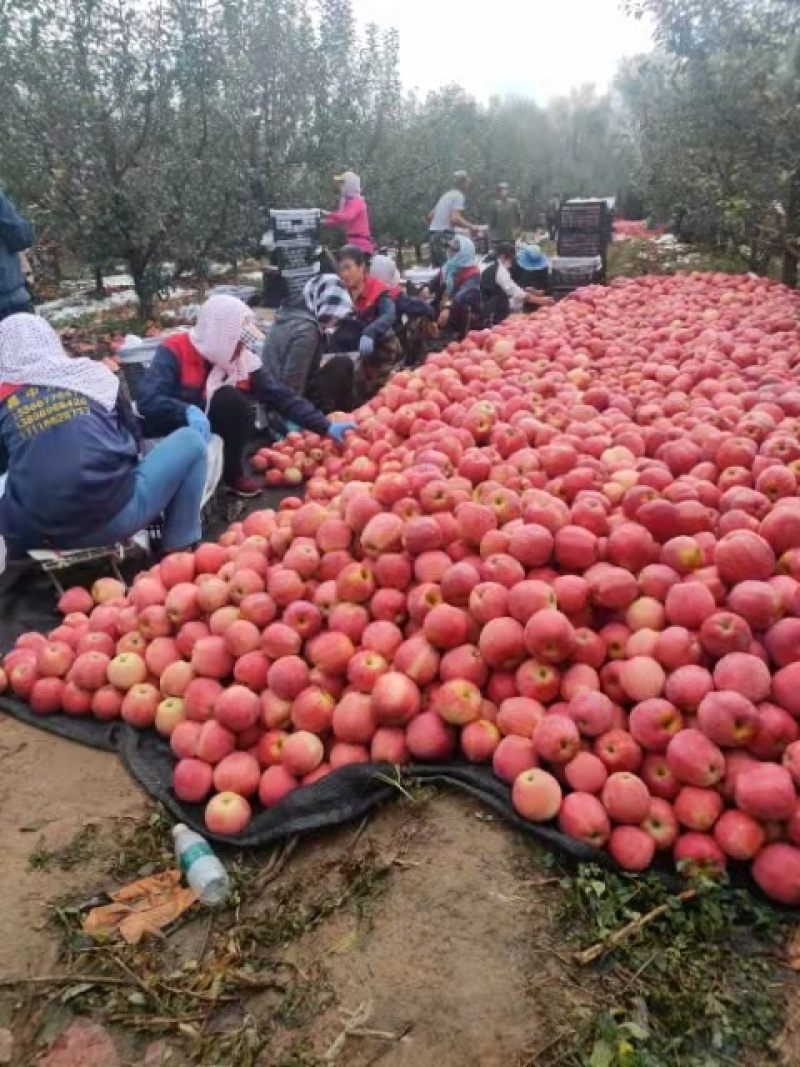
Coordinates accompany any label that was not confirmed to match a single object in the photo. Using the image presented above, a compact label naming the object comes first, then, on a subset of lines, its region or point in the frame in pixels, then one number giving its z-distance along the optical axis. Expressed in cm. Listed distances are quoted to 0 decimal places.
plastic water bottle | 234
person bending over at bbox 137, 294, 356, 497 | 484
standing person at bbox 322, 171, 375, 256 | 1103
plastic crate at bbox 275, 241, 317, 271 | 998
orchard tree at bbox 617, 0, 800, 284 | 925
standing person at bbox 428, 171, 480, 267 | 1333
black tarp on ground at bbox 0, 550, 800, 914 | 230
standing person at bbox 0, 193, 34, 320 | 626
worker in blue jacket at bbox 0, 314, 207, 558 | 366
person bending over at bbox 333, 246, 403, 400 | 729
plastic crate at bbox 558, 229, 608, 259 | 1226
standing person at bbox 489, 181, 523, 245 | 1689
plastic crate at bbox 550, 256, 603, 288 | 1148
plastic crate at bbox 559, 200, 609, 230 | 1202
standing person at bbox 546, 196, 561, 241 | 2454
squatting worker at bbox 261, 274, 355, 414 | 636
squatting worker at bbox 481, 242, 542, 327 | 958
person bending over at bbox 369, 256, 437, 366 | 809
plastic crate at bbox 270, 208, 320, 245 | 970
